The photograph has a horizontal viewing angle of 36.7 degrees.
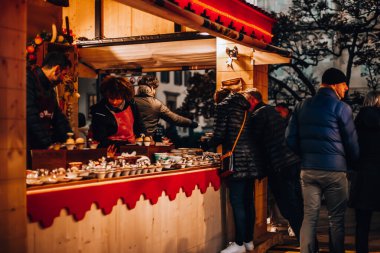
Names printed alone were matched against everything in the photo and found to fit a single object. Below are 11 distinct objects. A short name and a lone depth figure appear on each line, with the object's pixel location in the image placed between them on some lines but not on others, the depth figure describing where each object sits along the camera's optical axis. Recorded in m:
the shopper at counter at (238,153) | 8.01
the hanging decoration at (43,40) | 7.59
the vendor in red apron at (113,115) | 8.24
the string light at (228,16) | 7.11
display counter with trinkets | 4.98
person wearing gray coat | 9.73
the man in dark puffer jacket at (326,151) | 6.62
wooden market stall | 5.17
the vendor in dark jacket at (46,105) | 5.72
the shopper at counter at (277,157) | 8.19
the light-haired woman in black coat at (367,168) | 7.14
